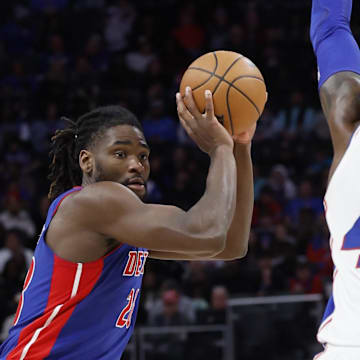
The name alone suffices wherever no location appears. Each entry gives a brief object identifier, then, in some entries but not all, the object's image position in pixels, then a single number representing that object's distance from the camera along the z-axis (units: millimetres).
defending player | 4637
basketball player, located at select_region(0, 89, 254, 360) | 5531
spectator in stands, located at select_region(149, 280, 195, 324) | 15508
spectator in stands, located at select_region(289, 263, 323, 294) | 16078
